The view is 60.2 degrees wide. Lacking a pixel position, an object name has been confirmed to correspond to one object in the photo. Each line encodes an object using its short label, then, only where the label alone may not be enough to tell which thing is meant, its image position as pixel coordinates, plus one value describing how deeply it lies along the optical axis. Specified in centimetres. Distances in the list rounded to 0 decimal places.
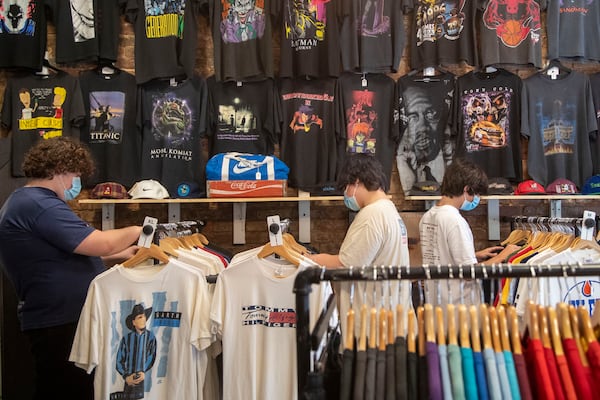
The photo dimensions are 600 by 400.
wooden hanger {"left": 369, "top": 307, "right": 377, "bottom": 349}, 143
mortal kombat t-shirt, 386
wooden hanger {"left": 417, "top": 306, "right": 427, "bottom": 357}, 143
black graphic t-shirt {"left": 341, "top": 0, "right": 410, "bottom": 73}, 386
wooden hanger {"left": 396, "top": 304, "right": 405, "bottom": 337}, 146
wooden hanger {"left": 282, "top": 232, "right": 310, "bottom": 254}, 265
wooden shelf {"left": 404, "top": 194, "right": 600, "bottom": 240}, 397
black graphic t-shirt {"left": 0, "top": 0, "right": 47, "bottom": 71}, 384
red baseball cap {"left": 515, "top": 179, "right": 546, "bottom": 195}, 370
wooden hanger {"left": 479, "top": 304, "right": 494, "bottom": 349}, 140
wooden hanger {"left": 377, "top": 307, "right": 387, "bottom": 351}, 144
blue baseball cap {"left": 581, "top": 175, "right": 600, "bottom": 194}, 373
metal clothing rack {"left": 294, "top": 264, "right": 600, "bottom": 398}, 136
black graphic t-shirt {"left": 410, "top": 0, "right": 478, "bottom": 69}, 389
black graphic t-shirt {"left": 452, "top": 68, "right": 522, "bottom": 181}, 392
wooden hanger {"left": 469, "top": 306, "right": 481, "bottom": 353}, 141
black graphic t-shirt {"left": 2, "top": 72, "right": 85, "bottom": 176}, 386
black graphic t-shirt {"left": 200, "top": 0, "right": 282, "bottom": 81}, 386
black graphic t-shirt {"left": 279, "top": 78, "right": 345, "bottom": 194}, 390
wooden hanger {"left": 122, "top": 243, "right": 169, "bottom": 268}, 220
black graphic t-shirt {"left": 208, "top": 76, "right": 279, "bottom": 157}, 393
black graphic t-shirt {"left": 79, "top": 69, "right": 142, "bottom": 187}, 389
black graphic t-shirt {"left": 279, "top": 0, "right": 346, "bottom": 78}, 386
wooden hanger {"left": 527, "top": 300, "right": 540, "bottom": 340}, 142
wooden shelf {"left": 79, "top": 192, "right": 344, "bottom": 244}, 383
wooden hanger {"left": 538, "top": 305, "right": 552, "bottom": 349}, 141
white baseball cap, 363
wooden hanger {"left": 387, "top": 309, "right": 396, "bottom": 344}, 146
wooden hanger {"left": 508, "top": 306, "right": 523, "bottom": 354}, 140
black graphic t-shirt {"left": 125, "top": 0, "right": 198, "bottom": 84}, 387
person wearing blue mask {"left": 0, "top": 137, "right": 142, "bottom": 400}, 216
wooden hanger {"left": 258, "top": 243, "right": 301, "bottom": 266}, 214
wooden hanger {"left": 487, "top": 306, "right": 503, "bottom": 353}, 141
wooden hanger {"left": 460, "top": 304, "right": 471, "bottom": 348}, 141
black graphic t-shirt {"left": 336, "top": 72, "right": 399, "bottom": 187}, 393
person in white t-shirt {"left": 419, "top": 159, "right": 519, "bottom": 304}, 258
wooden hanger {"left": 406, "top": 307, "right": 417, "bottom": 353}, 143
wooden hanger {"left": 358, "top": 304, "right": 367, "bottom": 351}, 142
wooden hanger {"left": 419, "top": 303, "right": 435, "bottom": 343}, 142
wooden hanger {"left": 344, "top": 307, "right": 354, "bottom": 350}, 143
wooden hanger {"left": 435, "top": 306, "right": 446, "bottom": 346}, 142
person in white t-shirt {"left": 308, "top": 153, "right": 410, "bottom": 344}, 250
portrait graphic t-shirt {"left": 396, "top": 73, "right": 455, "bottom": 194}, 394
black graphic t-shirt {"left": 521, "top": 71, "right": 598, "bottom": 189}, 393
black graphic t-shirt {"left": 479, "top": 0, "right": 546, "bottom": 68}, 387
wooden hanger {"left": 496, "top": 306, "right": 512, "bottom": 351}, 141
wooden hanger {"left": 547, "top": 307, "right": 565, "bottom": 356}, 138
